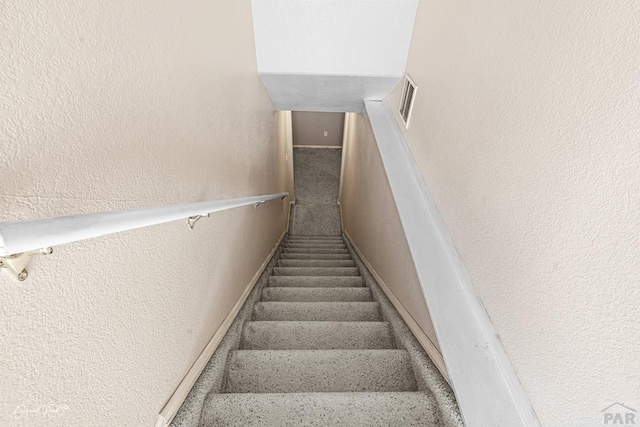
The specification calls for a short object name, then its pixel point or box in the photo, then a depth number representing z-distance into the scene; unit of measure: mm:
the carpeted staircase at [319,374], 973
